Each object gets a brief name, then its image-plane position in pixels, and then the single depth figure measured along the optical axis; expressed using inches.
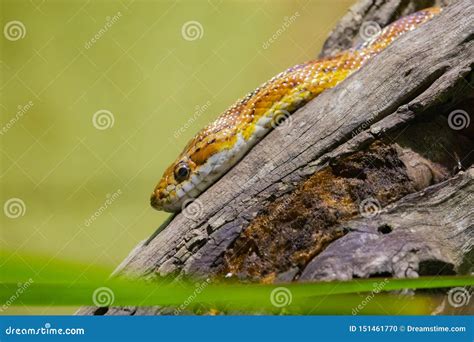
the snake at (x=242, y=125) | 15.0
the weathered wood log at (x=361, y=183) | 13.8
